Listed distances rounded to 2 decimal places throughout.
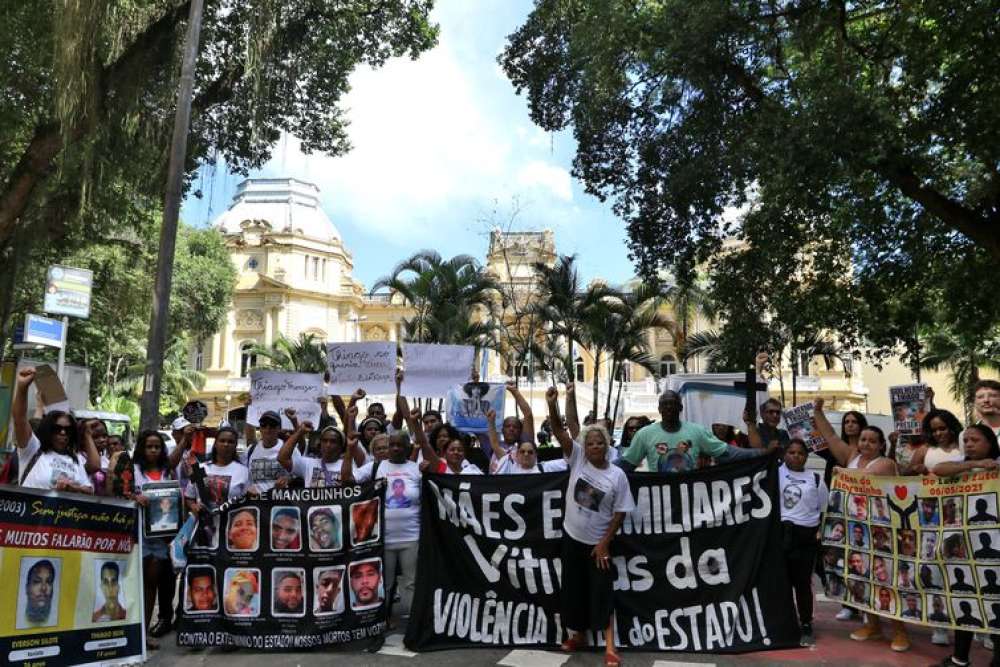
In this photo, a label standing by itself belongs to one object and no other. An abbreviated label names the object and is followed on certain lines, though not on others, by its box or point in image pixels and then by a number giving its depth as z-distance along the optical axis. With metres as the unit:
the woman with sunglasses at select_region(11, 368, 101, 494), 5.66
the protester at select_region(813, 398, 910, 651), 6.22
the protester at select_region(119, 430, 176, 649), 6.25
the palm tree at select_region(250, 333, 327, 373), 40.22
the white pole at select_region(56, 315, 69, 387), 14.61
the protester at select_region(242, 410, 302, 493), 7.18
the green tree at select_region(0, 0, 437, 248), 11.20
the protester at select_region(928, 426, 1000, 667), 5.39
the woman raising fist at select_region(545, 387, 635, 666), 5.80
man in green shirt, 6.59
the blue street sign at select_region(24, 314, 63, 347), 15.20
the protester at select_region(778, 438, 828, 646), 6.41
